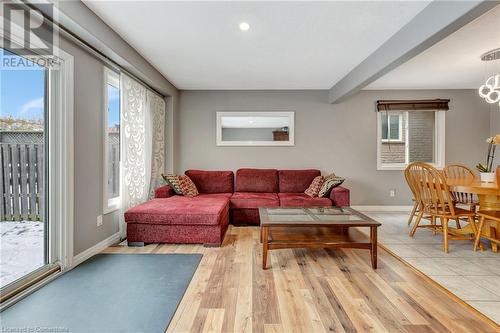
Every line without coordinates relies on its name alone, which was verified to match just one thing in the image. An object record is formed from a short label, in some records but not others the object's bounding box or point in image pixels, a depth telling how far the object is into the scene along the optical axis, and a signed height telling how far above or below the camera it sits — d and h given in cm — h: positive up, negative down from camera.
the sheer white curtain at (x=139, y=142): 332 +28
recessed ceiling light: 255 +137
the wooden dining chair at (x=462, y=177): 354 -23
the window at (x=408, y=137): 512 +51
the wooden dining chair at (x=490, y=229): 273 -77
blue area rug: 164 -104
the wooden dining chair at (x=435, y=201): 292 -47
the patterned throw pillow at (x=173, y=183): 407 -35
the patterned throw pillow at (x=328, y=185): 405 -37
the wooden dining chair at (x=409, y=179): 357 -23
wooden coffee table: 249 -63
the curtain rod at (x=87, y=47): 215 +114
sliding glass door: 195 -7
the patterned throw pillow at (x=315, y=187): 419 -42
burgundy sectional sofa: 308 -59
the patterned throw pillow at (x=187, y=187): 414 -42
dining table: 270 -41
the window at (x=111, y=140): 302 +26
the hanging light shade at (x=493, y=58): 322 +139
